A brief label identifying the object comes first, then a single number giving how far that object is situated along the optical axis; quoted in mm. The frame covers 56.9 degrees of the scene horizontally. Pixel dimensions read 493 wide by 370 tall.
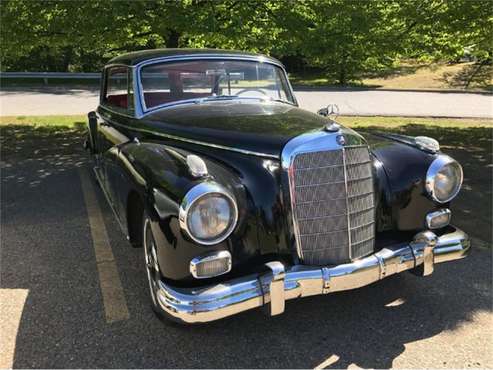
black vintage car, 2525
